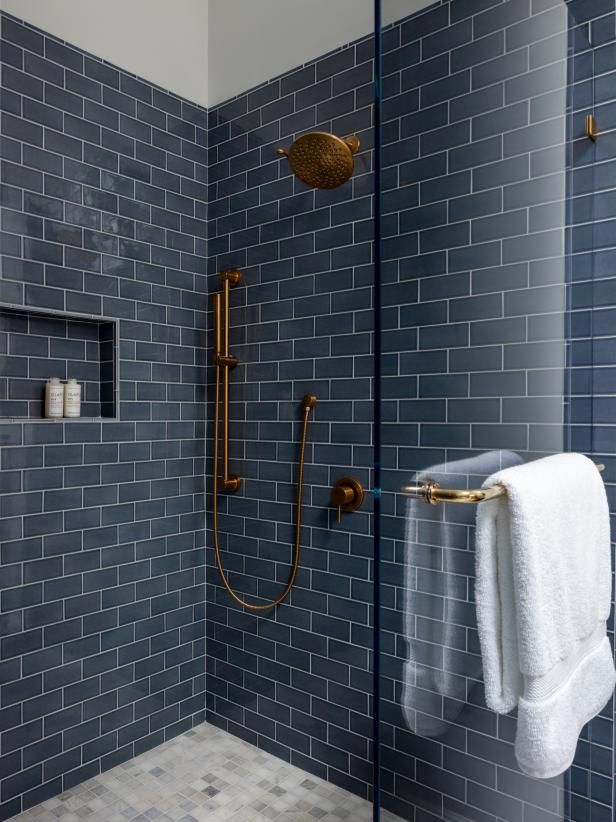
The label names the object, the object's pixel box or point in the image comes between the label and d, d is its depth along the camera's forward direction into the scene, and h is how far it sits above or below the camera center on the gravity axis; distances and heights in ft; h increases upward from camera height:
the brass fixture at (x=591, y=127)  3.57 +1.68
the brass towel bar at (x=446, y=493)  2.92 -0.42
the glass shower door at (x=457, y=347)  3.09 +0.33
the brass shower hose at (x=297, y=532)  7.32 -1.54
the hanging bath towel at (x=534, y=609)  2.90 -1.01
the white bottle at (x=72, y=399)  7.06 +0.11
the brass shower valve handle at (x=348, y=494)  6.91 -0.99
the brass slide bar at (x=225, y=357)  7.98 +0.69
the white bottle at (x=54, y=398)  6.89 +0.12
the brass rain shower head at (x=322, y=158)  6.14 +2.64
